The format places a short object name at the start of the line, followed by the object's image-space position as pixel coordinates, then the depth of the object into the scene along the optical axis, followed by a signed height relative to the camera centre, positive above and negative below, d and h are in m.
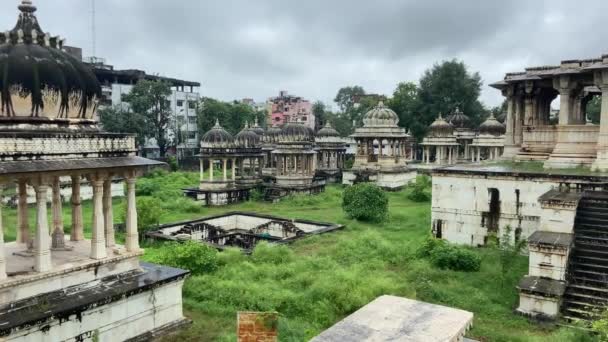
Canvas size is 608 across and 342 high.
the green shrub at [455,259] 15.86 -3.70
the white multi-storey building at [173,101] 61.03 +5.58
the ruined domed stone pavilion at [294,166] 35.69 -1.73
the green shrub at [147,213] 21.82 -3.13
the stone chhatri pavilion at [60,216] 9.74 -1.73
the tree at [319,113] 86.88 +5.45
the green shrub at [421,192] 33.53 -3.29
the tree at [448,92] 64.25 +6.62
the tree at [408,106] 64.38 +4.93
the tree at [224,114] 62.59 +3.65
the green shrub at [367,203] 25.53 -3.13
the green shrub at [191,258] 15.39 -3.58
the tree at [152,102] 55.53 +4.56
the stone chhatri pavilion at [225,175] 33.94 -2.42
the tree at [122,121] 50.56 +2.29
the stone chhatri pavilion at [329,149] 48.66 -0.57
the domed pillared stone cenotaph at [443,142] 48.22 +0.13
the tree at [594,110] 58.91 +4.03
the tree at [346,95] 109.88 +10.77
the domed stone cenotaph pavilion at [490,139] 46.31 +0.41
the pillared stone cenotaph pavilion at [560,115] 17.69 +1.21
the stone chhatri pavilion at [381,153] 41.16 -0.87
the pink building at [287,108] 98.19 +6.95
